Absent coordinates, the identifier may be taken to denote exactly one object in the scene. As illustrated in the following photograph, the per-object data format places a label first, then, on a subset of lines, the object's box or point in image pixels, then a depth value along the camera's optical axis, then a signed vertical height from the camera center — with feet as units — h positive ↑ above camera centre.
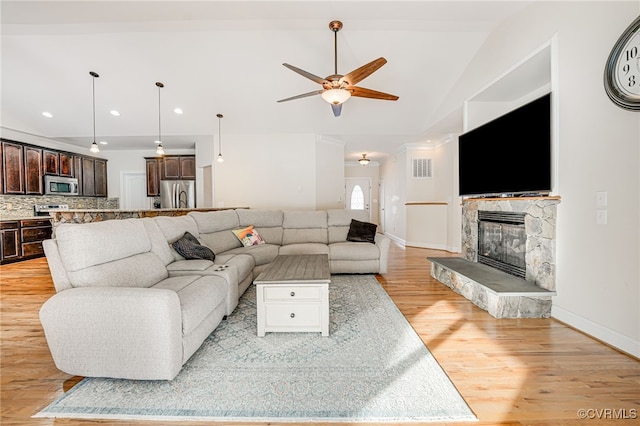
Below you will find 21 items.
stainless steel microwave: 19.76 +1.68
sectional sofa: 5.41 -2.11
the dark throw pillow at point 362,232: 14.65 -1.44
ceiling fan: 9.61 +4.65
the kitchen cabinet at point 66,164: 20.94 +3.41
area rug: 4.82 -3.67
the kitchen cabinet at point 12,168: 17.54 +2.66
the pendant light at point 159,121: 15.14 +5.98
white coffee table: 7.56 -2.83
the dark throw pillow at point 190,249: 9.59 -1.54
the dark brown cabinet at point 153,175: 23.48 +2.80
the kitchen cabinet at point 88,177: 22.62 +2.55
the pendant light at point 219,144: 18.60 +4.77
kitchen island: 13.50 -0.39
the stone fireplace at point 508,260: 8.63 -2.17
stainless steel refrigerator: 22.54 +1.09
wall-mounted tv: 8.96 +2.04
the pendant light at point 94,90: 14.66 +7.05
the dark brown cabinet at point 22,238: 16.70 -1.99
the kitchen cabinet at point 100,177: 23.65 +2.72
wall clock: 6.30 +3.31
